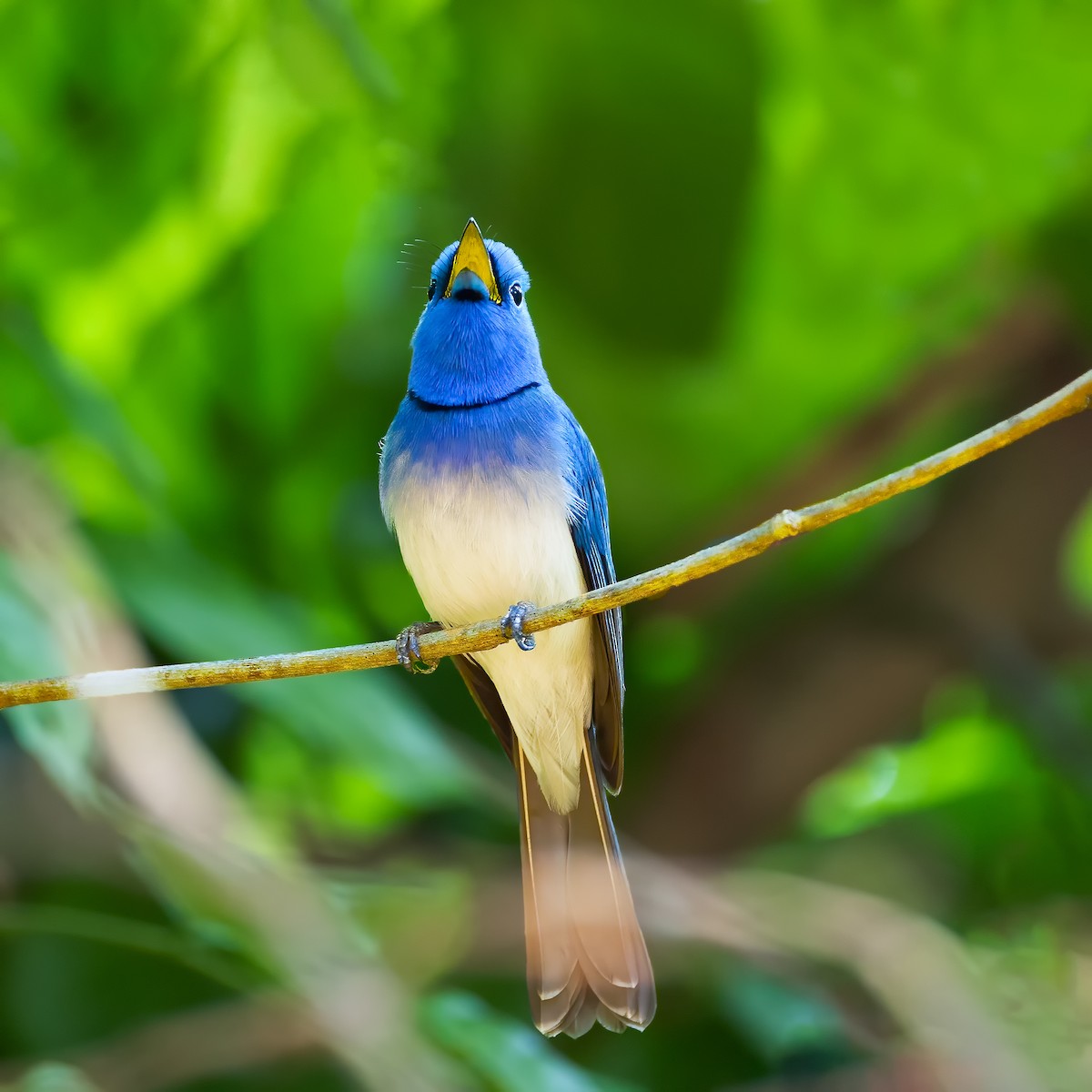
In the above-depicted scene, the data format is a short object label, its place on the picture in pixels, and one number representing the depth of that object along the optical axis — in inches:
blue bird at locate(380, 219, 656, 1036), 168.9
